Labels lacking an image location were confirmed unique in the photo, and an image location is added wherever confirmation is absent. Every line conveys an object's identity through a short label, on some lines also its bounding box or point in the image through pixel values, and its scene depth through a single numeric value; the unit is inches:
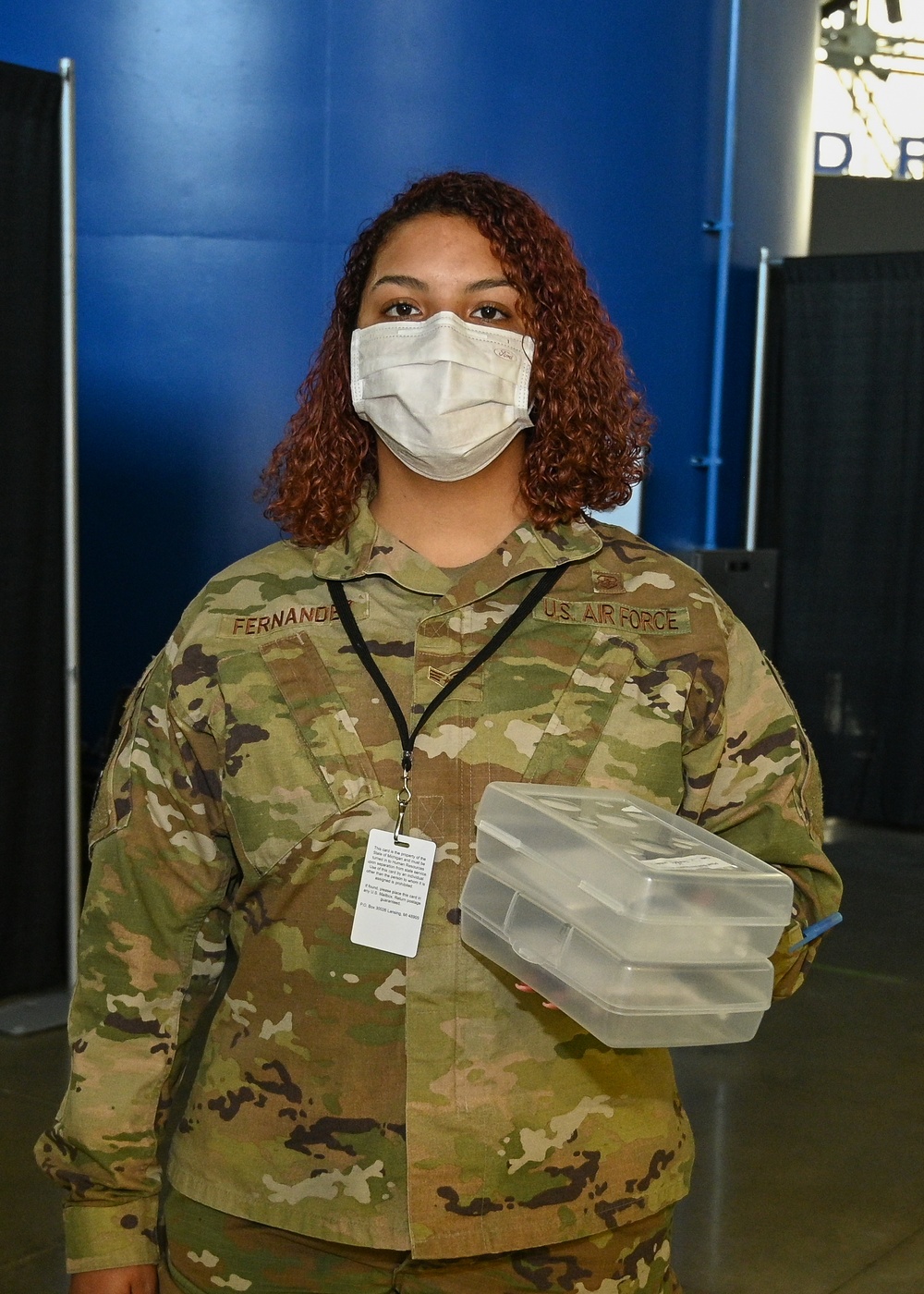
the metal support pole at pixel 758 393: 245.6
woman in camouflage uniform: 47.8
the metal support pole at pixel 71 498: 136.6
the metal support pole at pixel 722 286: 221.8
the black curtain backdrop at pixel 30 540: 135.0
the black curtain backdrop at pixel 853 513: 238.7
